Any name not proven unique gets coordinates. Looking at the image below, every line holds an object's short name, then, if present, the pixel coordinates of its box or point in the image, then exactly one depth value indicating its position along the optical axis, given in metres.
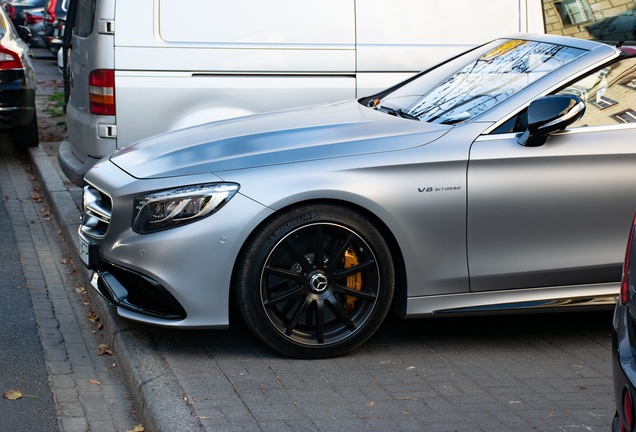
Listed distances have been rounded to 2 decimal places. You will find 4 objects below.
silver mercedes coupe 3.78
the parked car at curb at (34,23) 21.45
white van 5.67
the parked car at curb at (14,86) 8.83
